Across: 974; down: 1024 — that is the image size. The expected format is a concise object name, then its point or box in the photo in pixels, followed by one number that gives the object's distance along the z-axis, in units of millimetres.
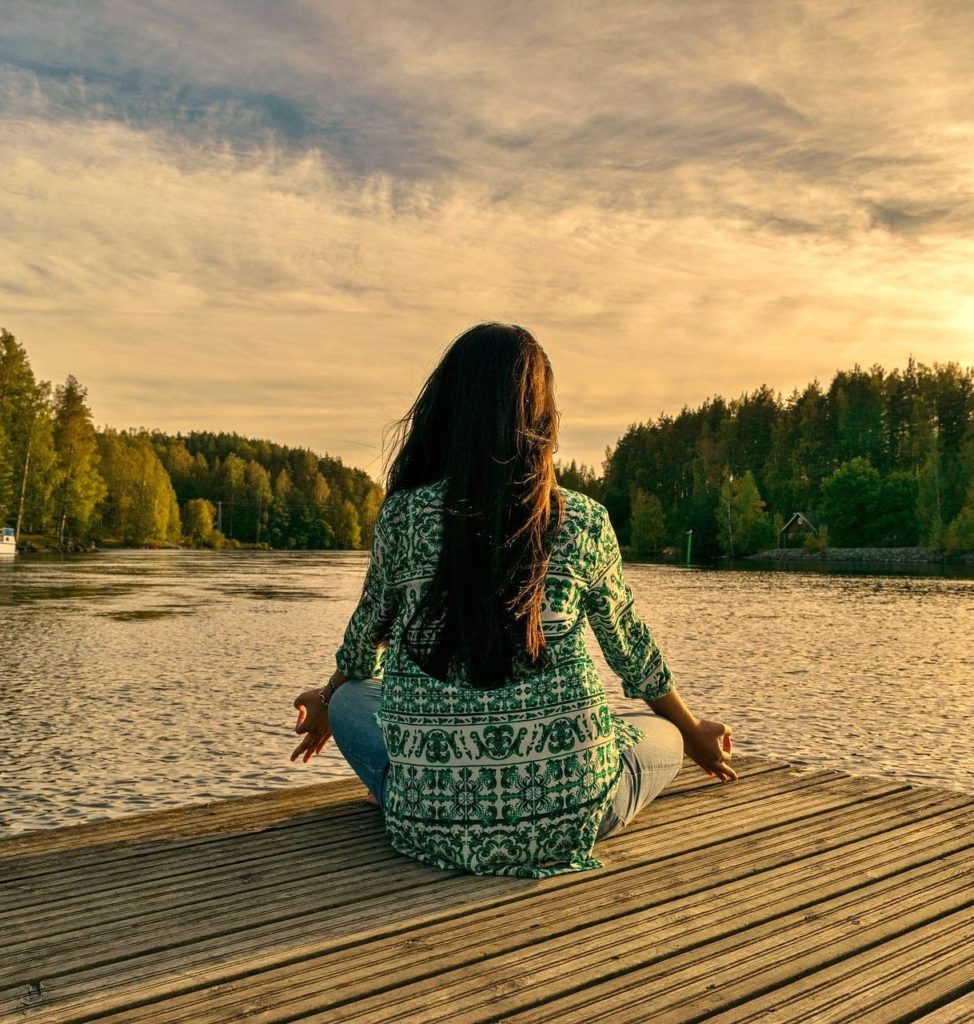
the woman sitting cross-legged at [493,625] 2703
